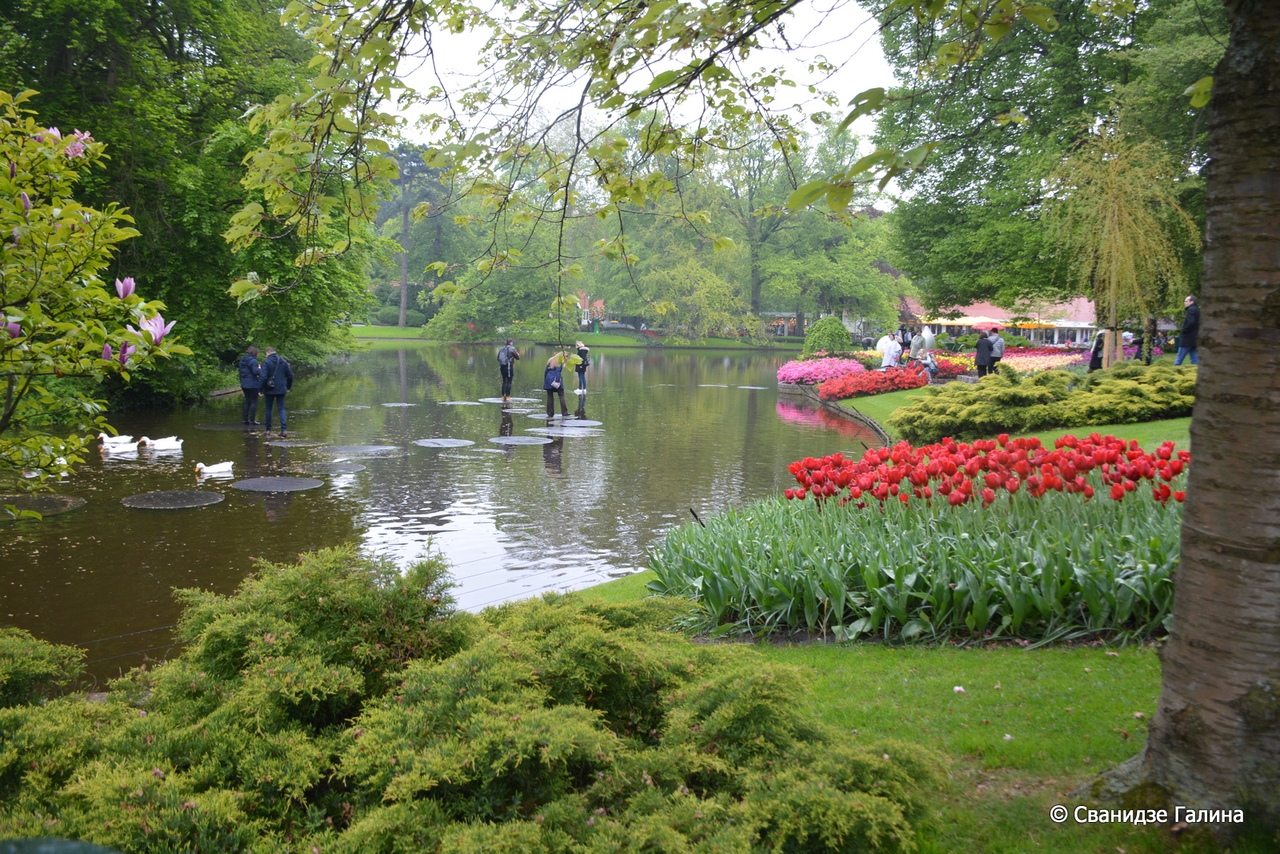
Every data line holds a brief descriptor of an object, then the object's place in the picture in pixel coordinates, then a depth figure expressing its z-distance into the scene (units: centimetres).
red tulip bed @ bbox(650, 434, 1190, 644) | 533
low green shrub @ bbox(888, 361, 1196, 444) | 1498
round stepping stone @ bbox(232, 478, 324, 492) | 1164
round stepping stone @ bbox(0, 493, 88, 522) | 996
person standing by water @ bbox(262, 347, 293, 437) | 1653
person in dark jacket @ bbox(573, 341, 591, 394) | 2483
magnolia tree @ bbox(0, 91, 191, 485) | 409
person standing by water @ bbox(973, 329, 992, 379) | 2492
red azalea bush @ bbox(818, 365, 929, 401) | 2684
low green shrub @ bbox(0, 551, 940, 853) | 245
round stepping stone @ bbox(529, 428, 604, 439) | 1811
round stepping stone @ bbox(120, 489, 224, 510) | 1044
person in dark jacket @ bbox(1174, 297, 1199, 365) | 1809
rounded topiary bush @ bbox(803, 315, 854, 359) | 3781
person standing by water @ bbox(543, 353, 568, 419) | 2047
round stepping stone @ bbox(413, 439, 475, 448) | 1628
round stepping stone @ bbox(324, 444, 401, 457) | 1495
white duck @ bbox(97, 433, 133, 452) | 1410
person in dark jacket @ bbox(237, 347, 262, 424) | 1725
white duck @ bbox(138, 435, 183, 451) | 1432
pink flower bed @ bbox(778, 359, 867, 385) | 3173
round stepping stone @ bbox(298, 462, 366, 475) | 1311
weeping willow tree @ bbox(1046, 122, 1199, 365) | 2044
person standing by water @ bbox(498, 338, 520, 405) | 2355
